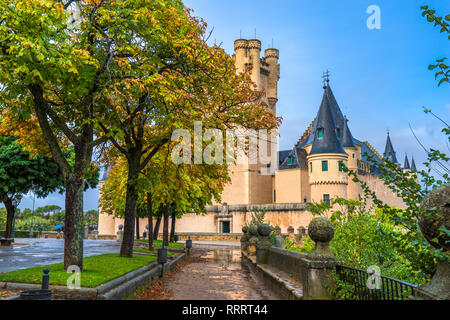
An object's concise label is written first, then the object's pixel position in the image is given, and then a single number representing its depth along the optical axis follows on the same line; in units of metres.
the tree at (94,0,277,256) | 10.77
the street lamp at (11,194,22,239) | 29.89
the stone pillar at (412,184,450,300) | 3.48
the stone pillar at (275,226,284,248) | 16.46
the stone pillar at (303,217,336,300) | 6.98
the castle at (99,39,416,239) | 48.34
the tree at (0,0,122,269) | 8.54
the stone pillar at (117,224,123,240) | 40.85
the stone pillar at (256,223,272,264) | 14.82
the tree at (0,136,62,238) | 26.14
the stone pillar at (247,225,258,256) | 18.91
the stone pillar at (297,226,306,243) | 39.44
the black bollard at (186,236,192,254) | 25.04
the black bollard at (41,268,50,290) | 6.24
